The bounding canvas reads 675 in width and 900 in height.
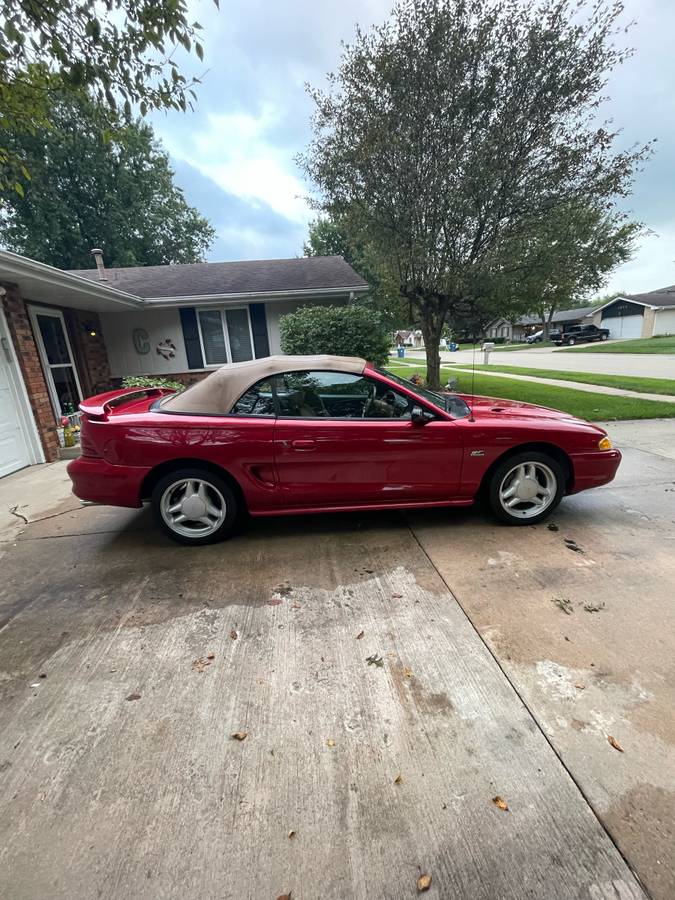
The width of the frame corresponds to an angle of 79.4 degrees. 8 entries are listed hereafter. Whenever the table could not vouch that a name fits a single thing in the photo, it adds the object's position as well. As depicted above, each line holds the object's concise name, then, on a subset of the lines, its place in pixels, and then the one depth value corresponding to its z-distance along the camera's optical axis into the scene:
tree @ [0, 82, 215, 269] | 23.83
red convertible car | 3.15
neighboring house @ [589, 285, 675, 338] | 39.59
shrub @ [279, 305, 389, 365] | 8.79
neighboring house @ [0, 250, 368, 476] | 8.23
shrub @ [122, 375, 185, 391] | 8.50
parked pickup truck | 41.81
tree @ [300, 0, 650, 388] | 7.36
